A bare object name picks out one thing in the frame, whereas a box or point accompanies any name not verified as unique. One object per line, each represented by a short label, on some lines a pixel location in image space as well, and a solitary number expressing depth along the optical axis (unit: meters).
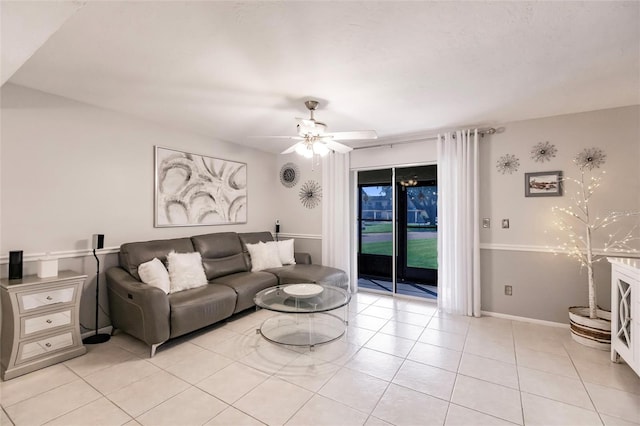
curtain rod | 3.61
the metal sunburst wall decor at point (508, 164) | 3.50
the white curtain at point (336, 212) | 4.68
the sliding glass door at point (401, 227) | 4.73
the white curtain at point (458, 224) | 3.64
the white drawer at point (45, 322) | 2.31
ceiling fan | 2.80
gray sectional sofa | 2.64
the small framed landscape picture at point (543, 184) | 3.27
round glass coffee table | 2.76
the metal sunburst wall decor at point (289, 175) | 5.26
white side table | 2.26
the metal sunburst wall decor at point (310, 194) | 5.04
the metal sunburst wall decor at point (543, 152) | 3.31
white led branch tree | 2.97
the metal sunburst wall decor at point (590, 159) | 3.09
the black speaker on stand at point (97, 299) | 2.88
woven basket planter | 2.67
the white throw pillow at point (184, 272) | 3.15
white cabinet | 2.13
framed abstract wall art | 3.70
